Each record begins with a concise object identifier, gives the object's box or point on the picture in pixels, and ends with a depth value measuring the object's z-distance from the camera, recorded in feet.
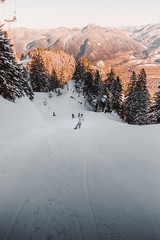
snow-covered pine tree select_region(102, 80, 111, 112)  131.03
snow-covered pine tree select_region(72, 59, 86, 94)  178.50
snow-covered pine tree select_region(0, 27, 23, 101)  48.42
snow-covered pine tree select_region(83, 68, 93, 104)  154.51
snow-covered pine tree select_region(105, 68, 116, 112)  129.90
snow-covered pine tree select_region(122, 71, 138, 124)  105.90
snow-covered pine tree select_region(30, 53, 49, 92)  165.17
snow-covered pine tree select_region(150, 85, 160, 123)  76.95
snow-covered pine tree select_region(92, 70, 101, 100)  155.94
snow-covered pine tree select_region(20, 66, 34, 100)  121.65
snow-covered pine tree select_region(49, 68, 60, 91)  197.47
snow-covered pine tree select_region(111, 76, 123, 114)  126.93
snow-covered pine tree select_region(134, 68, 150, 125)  102.42
